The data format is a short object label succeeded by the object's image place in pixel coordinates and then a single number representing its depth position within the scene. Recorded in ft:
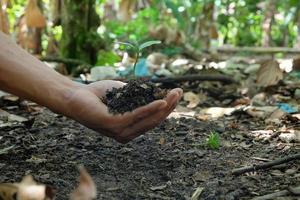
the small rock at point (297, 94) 8.94
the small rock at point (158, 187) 4.85
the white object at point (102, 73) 9.93
